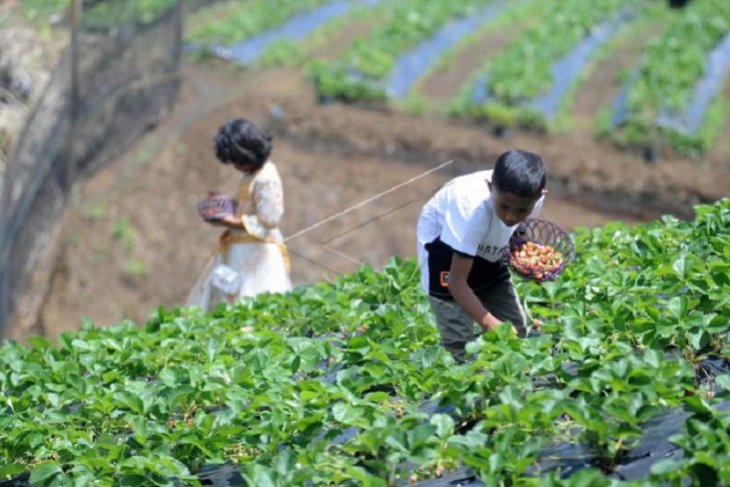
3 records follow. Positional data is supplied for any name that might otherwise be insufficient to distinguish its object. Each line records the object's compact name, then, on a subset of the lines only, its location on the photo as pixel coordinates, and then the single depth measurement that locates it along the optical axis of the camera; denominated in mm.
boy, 9453
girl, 14312
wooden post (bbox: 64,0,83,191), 24406
